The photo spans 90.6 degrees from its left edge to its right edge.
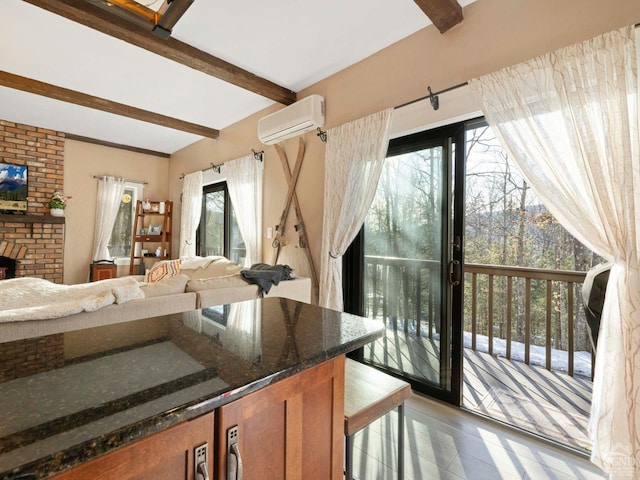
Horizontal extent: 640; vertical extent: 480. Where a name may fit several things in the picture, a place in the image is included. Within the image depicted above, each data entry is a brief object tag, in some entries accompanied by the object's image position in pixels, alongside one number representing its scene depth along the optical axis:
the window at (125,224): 5.45
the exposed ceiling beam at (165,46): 2.04
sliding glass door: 2.29
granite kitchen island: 0.47
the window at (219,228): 4.50
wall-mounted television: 4.24
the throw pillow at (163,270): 3.11
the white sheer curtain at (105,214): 5.10
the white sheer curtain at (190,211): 4.91
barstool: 1.16
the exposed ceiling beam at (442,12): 1.95
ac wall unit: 3.01
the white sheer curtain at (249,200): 3.83
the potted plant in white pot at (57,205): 4.55
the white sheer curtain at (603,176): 1.46
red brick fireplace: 4.28
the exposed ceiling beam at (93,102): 3.06
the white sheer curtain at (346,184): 2.53
